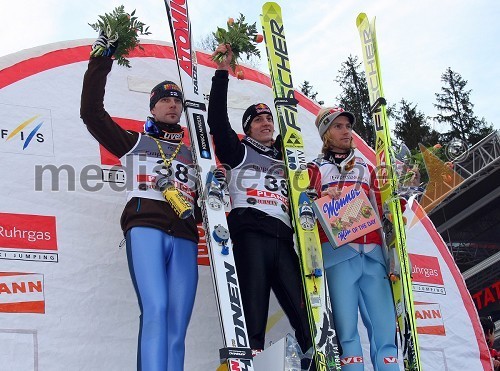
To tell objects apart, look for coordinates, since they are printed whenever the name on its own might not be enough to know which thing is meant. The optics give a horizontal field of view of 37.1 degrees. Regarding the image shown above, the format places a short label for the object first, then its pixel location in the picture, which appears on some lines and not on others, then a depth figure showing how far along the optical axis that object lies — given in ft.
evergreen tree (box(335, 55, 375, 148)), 74.95
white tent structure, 14.35
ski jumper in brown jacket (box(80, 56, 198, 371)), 13.07
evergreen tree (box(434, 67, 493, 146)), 82.17
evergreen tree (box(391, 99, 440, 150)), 78.43
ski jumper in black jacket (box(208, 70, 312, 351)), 14.15
